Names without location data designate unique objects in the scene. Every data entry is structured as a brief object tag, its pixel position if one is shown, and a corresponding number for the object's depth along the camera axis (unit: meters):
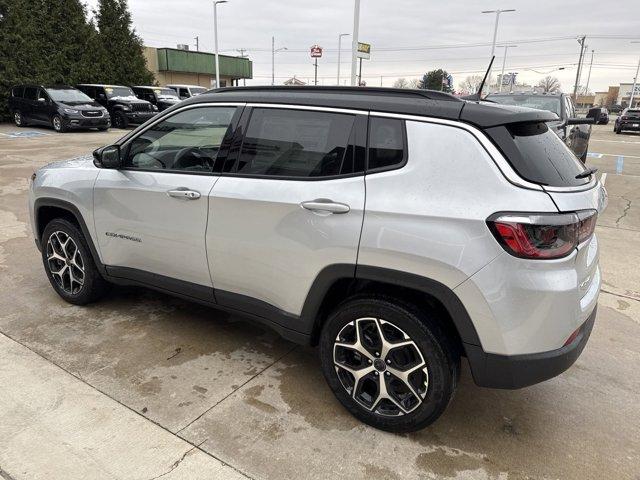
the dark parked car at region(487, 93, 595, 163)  8.45
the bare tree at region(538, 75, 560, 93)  89.50
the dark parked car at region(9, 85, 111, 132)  17.89
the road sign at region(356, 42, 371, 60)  18.52
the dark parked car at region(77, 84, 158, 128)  20.28
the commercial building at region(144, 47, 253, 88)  39.28
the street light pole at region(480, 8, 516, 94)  31.45
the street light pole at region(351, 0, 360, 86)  17.08
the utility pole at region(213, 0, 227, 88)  32.28
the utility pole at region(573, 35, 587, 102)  46.99
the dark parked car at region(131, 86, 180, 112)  21.77
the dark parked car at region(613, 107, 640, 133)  24.05
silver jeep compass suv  2.13
